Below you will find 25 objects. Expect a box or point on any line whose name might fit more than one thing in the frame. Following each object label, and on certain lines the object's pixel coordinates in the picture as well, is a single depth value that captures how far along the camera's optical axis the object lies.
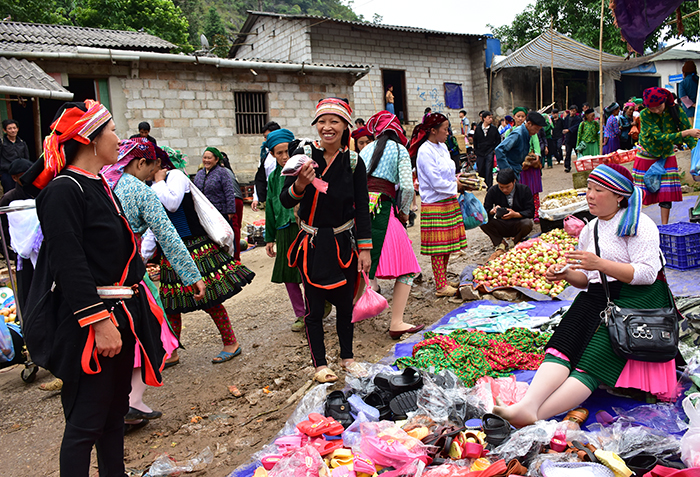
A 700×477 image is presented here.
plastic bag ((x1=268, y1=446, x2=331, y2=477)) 2.42
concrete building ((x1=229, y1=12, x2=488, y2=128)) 17.50
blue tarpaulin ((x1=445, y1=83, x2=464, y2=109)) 19.92
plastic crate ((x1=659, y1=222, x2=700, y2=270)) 4.77
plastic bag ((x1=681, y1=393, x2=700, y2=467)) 2.09
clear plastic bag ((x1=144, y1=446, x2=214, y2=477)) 2.84
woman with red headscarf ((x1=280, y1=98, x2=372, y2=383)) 3.39
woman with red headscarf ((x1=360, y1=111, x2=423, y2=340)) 4.63
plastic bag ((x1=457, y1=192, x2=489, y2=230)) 5.98
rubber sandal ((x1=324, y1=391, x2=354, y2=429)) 2.87
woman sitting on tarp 2.65
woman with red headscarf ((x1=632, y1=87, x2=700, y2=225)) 5.95
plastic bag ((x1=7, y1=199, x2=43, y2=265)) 3.90
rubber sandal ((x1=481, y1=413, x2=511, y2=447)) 2.44
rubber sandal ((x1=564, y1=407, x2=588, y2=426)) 2.67
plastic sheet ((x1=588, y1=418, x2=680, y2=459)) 2.29
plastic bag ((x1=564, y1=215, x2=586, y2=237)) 3.10
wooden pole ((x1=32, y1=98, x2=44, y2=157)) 9.96
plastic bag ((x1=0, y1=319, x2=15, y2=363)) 4.85
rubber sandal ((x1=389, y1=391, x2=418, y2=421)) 2.88
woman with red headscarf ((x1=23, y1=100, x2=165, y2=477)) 2.05
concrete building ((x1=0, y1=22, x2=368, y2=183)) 10.91
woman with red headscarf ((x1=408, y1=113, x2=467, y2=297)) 5.07
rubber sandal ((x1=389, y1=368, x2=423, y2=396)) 3.05
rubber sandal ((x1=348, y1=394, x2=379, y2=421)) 2.83
